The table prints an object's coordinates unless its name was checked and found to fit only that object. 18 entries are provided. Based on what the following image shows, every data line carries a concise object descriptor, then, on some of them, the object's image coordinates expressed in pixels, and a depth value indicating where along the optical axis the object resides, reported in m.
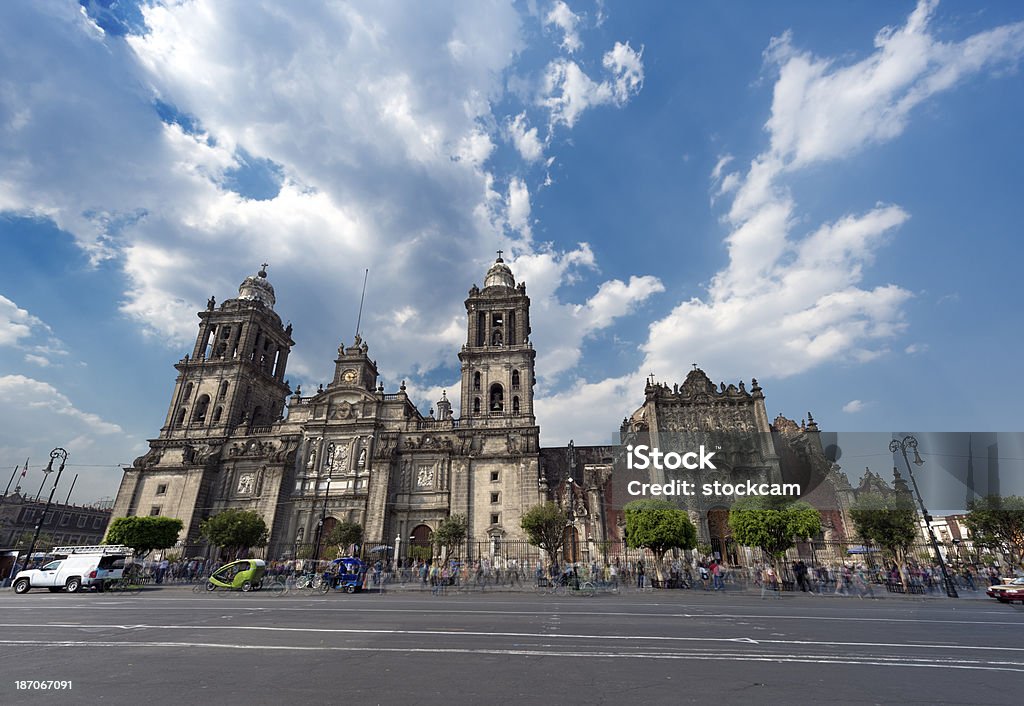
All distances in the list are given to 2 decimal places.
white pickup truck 21.77
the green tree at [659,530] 27.81
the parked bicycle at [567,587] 22.37
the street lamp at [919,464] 22.31
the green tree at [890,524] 32.94
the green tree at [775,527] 27.66
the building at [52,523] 64.75
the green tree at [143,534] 35.06
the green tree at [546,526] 30.86
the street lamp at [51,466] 28.11
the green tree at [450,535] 35.31
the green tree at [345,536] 36.81
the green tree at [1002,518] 32.53
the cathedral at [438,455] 40.22
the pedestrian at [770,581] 22.73
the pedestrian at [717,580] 24.81
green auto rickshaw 22.16
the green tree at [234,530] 35.41
